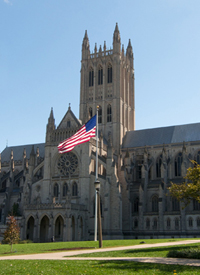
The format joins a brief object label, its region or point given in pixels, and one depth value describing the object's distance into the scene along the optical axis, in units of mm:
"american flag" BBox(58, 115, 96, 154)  46938
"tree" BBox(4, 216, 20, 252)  36094
